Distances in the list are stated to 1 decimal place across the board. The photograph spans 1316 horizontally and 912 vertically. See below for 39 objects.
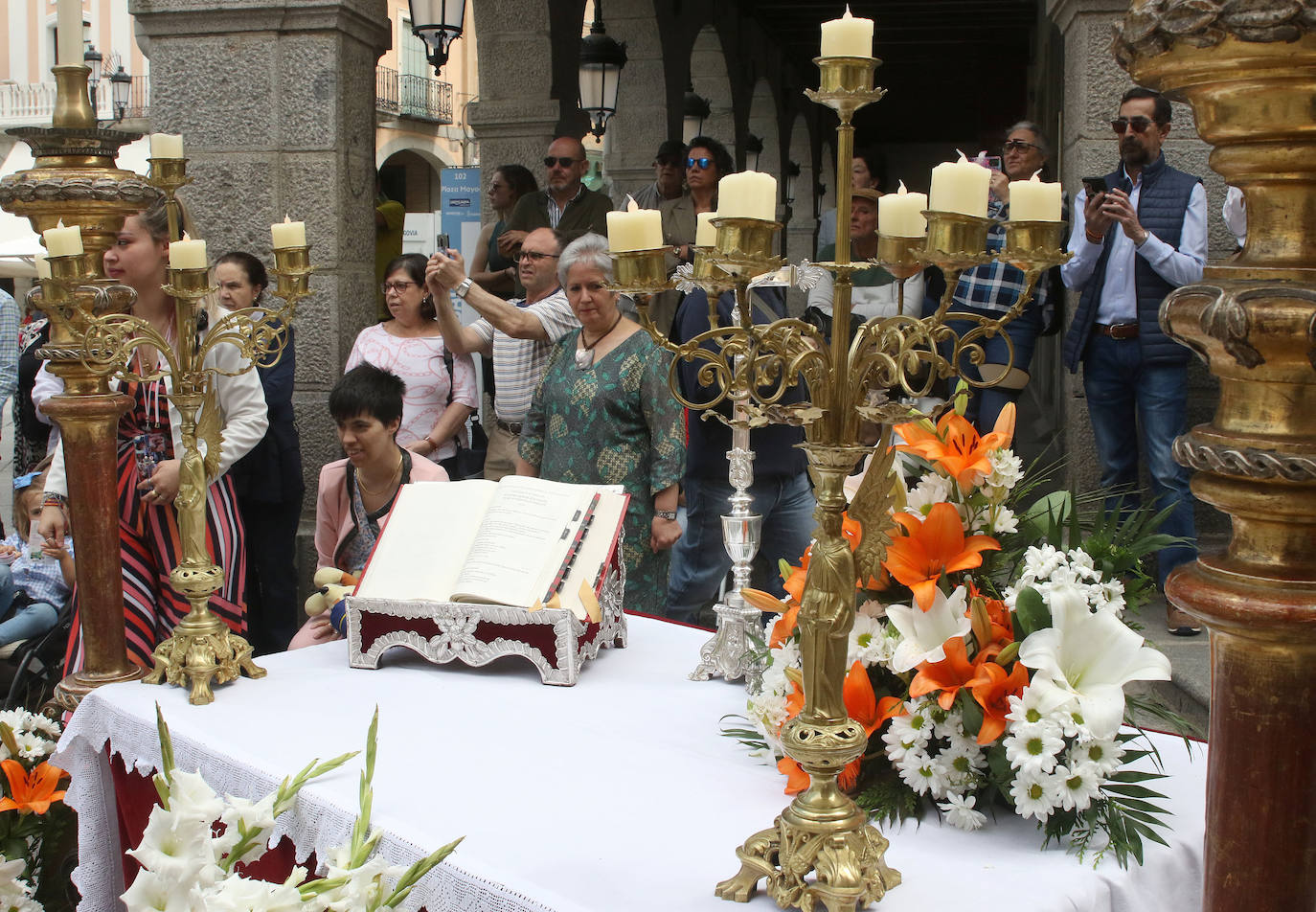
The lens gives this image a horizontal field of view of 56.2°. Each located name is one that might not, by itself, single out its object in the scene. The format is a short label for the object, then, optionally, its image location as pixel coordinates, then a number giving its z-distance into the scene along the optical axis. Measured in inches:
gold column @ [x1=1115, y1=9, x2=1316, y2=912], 27.5
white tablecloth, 56.9
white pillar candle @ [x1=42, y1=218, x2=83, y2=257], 88.5
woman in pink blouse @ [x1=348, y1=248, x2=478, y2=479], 192.2
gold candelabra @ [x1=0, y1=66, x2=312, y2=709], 89.6
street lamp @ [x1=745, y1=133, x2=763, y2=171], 546.9
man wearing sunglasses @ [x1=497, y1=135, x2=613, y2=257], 247.8
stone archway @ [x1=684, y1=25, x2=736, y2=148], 508.4
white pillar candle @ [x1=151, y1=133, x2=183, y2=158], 94.2
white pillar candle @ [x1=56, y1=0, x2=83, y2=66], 86.5
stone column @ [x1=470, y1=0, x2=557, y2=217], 302.8
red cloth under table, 84.1
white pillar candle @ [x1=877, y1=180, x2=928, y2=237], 53.2
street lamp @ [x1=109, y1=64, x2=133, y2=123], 839.1
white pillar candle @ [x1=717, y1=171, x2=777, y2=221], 47.6
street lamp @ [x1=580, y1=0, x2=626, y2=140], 333.4
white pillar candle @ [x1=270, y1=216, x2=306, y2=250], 93.3
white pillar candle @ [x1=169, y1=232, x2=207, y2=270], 88.7
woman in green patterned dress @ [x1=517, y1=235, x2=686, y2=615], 146.5
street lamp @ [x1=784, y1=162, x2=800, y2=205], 663.4
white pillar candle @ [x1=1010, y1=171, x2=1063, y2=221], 50.1
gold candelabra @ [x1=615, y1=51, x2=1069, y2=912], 48.6
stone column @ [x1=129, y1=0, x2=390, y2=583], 199.9
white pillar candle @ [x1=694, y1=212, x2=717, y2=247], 62.7
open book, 91.0
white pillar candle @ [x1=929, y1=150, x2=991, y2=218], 46.7
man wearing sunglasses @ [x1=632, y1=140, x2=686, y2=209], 282.7
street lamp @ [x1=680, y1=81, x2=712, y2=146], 423.8
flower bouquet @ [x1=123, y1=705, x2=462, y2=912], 36.5
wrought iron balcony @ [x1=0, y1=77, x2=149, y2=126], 1088.8
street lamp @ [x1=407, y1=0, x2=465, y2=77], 270.2
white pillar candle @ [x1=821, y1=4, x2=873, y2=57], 49.3
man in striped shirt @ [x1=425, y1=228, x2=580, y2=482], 171.8
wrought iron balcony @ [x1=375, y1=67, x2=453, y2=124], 1256.8
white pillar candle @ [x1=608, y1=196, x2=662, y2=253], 53.3
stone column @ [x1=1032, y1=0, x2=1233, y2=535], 175.0
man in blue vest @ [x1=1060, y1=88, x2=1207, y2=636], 160.4
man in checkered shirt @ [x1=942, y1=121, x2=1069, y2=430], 178.4
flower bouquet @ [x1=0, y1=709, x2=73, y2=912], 76.7
